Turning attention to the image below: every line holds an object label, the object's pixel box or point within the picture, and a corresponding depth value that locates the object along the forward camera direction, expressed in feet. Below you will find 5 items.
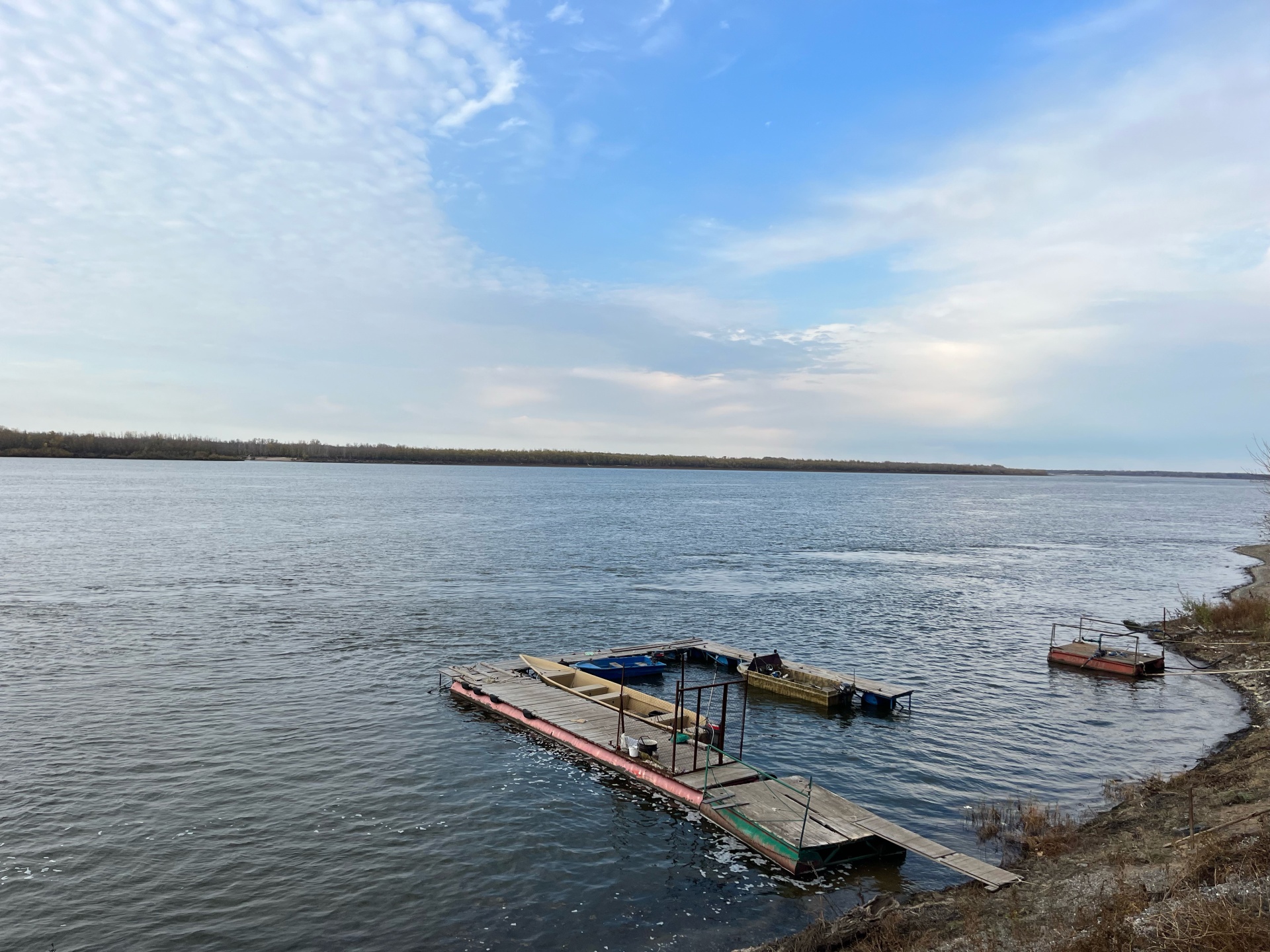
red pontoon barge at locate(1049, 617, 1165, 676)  110.32
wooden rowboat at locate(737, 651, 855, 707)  94.63
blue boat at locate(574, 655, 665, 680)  104.58
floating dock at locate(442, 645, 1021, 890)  53.72
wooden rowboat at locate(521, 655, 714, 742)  77.77
